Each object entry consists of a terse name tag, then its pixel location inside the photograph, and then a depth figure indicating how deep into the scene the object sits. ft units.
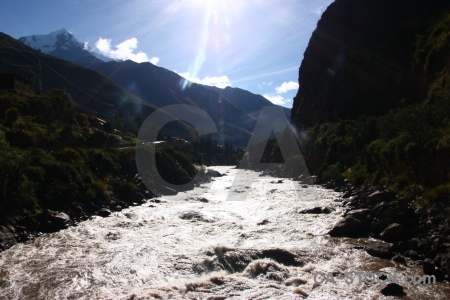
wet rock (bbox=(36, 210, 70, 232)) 67.72
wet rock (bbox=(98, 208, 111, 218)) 84.87
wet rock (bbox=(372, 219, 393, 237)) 56.91
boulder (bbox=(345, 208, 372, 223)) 62.83
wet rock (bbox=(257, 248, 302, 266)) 46.83
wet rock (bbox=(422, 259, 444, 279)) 38.63
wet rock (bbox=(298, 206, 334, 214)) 79.52
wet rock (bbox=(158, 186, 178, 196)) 130.19
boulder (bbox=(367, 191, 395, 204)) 79.36
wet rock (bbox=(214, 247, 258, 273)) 46.24
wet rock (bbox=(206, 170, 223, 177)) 232.08
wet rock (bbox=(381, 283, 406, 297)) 35.63
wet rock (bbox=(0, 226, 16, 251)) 54.90
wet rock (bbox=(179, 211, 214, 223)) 79.21
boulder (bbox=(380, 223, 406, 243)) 52.31
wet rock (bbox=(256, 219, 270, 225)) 72.79
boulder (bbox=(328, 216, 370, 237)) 58.95
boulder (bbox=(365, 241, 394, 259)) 46.42
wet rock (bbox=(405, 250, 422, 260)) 44.27
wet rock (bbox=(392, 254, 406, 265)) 43.56
